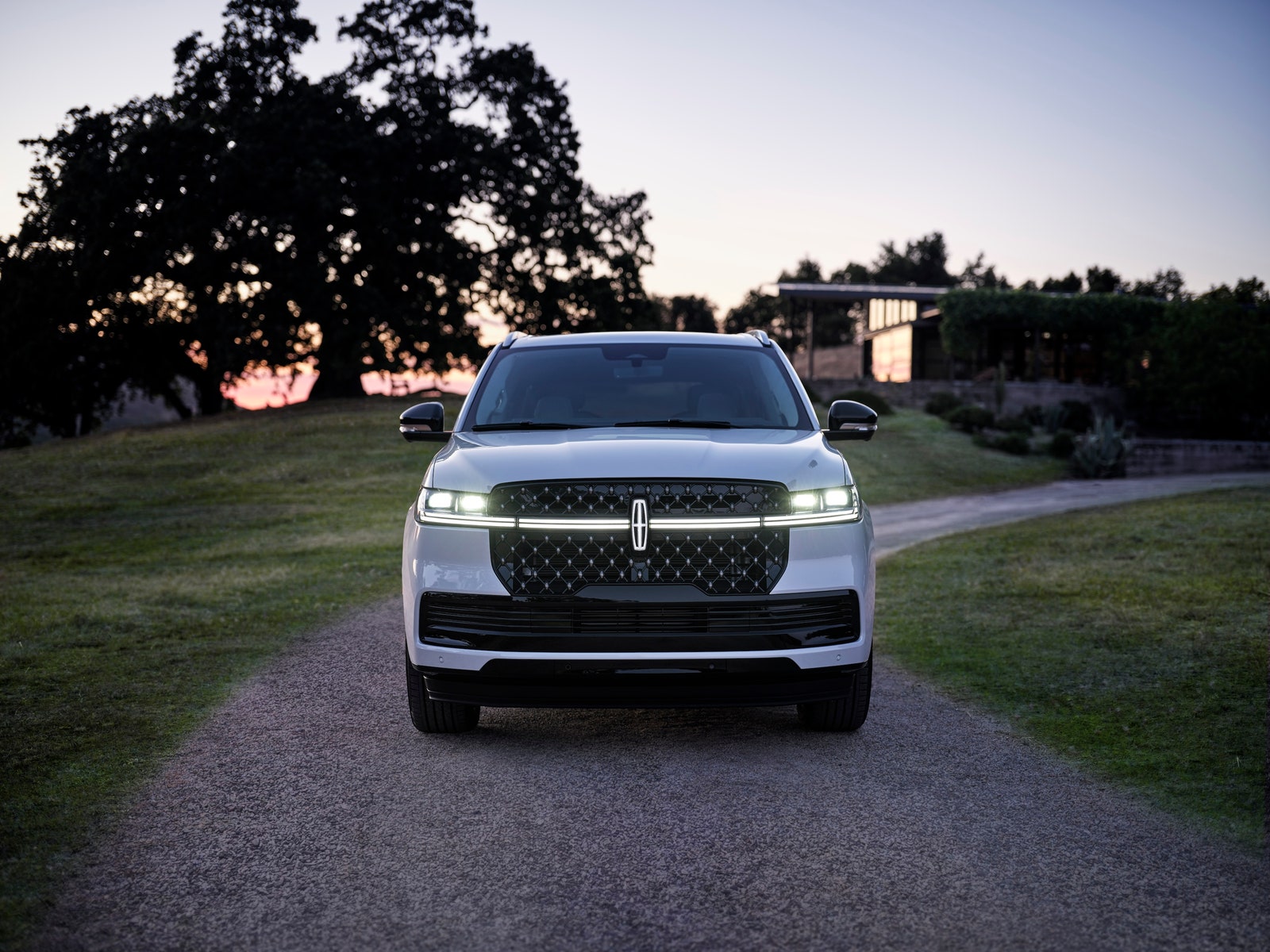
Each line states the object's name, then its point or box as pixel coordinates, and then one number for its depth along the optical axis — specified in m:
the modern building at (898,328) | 48.81
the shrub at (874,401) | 37.16
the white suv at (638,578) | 5.23
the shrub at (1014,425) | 34.81
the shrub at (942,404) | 38.44
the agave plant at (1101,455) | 29.62
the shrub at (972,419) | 34.84
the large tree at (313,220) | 35.44
